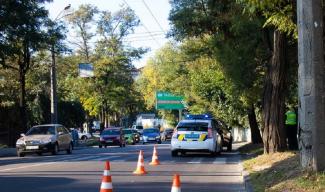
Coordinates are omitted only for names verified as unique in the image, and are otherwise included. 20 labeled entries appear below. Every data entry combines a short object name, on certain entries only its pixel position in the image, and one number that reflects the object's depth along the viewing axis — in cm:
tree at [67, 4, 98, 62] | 6831
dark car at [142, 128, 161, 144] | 5491
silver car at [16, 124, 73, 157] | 2830
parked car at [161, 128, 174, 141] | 6931
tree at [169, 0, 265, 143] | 2272
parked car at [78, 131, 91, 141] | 6832
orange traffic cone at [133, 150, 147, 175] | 1681
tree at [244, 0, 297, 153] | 1856
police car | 2480
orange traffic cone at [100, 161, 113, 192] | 947
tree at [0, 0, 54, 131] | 3100
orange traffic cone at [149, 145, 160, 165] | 2045
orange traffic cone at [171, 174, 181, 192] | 837
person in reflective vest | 2275
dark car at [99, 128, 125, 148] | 4262
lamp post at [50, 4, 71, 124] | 3928
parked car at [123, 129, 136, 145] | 5094
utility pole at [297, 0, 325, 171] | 1078
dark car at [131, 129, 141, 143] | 5332
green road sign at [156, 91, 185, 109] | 8006
